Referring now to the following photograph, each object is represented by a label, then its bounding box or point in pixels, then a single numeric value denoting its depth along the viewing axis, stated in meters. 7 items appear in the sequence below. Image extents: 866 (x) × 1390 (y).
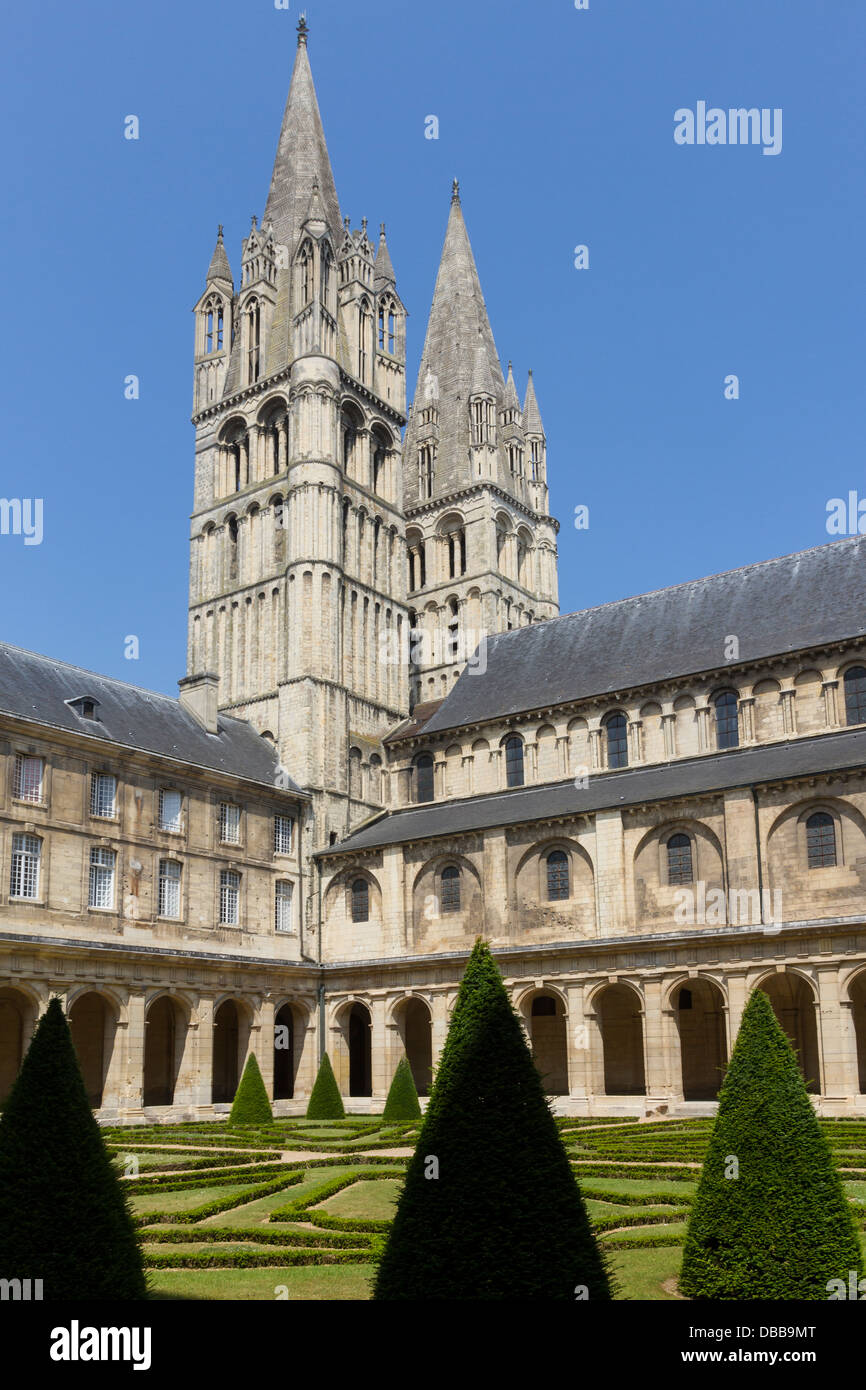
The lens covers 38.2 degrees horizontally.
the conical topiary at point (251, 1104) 35.31
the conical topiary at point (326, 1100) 39.19
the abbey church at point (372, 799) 38.16
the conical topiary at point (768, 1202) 10.57
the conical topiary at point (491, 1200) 9.00
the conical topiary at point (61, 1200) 9.14
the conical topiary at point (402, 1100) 35.94
